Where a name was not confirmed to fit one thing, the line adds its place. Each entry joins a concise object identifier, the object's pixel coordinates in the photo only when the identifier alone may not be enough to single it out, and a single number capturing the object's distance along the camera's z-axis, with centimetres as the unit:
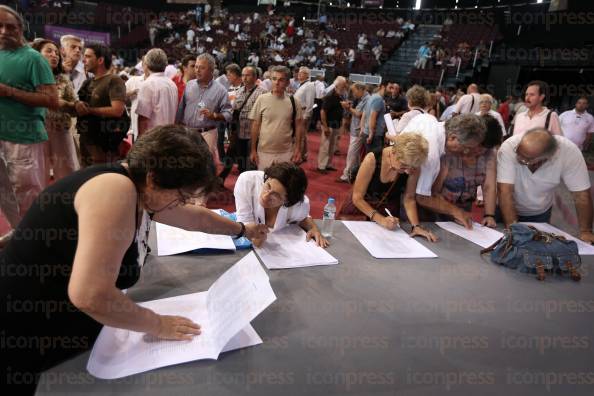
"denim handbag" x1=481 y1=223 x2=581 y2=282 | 148
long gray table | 83
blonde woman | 181
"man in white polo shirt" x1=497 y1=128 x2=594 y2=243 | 199
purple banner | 1559
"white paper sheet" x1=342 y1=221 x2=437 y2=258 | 157
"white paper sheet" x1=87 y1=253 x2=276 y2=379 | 84
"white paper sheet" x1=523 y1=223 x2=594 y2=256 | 177
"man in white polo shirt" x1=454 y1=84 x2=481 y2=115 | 497
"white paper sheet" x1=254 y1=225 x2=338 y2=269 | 138
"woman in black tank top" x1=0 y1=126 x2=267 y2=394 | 77
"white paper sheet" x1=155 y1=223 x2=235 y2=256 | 138
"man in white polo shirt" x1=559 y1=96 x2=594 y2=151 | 550
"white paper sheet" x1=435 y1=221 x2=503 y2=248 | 179
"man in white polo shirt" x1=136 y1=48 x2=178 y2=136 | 299
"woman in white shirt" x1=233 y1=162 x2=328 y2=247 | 152
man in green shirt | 209
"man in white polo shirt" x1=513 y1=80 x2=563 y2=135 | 313
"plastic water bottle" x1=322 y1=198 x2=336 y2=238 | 166
